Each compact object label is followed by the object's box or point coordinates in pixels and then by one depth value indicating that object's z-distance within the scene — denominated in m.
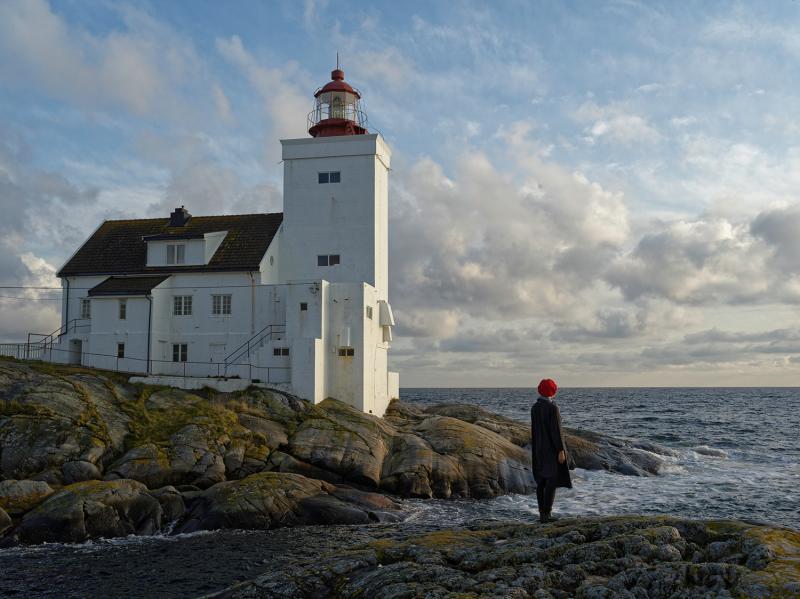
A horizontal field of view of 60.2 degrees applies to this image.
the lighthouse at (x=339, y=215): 36.50
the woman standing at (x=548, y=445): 12.85
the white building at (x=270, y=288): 32.53
